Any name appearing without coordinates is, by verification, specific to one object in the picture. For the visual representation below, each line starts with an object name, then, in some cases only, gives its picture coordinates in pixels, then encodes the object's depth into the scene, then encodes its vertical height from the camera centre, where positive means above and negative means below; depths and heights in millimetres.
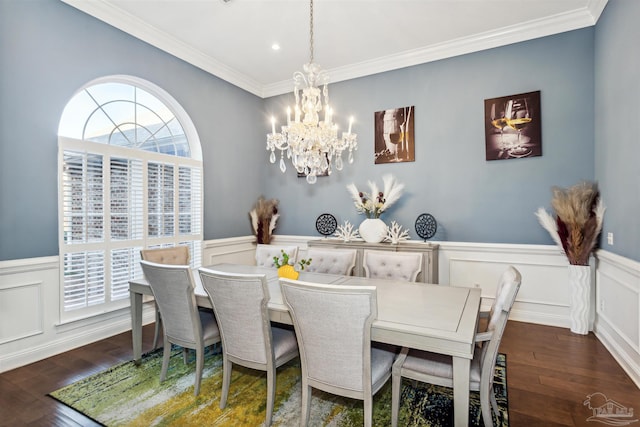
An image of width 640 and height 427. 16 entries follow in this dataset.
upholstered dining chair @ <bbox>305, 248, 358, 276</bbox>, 3199 -495
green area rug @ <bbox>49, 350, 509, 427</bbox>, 1927 -1268
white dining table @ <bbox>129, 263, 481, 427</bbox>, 1502 -584
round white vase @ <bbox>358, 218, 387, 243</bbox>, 3975 -224
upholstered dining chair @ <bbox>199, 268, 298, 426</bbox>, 1811 -670
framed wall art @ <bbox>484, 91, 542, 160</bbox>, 3533 +982
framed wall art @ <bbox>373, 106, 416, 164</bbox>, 4191 +1045
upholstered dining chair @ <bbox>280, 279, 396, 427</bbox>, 1522 -646
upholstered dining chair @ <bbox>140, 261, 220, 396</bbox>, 2111 -684
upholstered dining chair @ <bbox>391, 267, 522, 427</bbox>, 1627 -856
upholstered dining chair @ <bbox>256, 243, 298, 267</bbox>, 3403 -447
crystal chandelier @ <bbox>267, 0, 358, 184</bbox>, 2752 +687
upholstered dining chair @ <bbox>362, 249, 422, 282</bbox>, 2826 -486
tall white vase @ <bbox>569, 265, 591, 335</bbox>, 3168 -872
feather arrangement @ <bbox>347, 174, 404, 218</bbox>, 4059 +199
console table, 3641 -452
